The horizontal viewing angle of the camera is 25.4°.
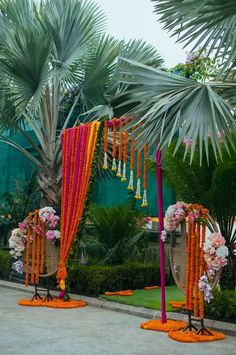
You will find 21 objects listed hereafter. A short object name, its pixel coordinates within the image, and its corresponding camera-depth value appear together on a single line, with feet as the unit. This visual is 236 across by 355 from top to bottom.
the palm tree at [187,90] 18.44
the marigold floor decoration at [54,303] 29.09
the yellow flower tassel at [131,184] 25.61
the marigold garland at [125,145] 26.19
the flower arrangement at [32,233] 30.65
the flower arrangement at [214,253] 21.04
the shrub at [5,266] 40.24
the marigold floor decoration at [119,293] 31.52
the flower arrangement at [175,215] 22.86
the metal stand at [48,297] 30.29
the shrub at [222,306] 23.87
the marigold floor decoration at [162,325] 23.08
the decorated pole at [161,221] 24.02
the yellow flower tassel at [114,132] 26.58
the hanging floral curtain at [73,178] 29.58
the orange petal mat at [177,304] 27.42
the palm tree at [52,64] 32.45
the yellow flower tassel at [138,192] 25.52
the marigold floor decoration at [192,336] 21.15
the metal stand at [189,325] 22.12
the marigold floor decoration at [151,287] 34.24
